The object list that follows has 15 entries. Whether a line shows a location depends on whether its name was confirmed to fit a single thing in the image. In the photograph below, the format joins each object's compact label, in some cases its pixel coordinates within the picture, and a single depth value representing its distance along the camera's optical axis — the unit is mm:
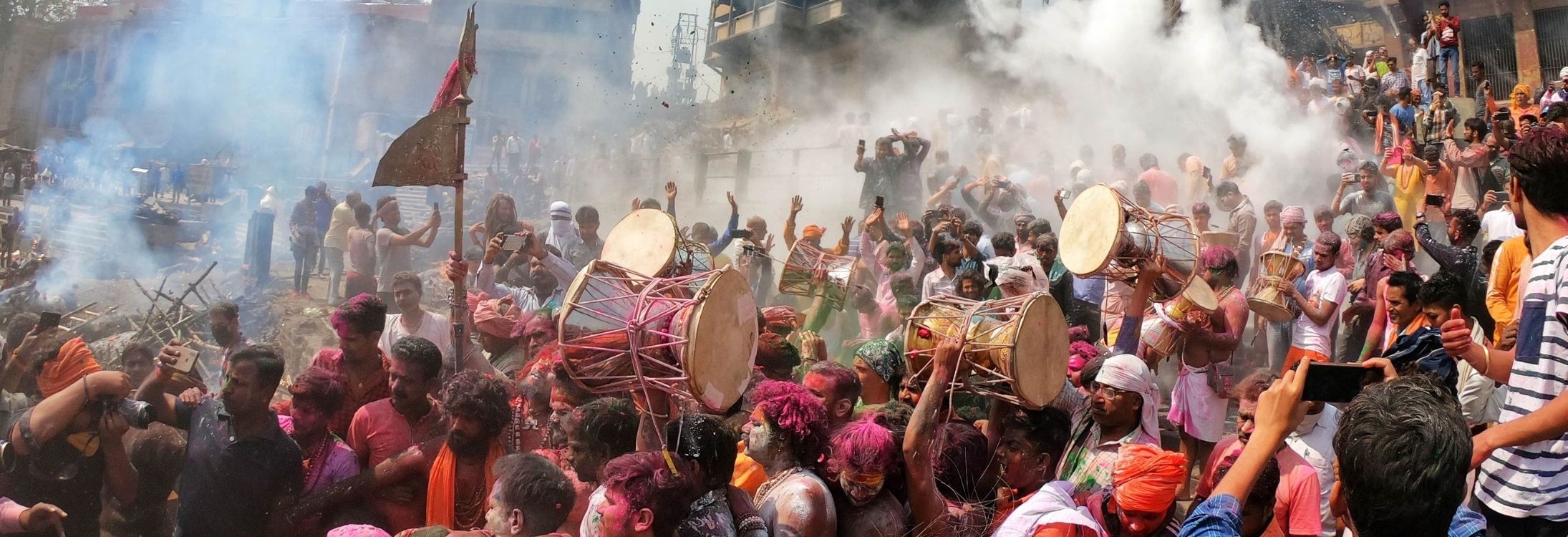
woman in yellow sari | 8742
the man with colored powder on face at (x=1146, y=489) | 2953
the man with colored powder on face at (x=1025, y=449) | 3830
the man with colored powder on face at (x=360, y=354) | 4637
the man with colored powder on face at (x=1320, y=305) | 6121
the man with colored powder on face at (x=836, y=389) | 3965
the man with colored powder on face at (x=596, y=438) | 3604
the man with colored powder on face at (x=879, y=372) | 4480
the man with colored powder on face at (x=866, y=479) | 3301
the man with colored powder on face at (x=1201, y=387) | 5309
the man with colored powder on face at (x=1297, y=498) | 3400
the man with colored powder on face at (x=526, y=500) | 3010
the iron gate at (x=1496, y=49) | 17172
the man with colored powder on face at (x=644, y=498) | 2801
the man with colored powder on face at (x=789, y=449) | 3213
